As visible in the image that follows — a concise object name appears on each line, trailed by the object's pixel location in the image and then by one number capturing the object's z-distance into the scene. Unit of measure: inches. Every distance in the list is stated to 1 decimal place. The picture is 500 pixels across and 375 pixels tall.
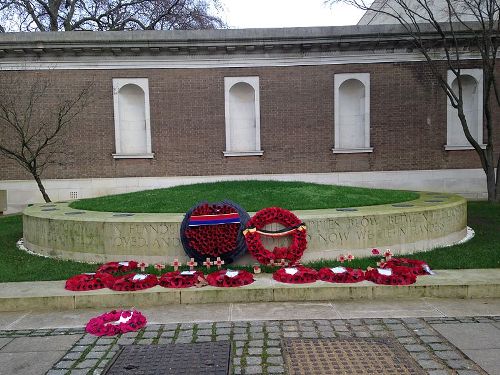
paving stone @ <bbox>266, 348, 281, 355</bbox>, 164.1
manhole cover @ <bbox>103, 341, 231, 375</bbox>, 149.3
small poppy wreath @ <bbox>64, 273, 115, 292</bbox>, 233.8
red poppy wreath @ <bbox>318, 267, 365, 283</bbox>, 239.5
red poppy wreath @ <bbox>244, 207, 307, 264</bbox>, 269.1
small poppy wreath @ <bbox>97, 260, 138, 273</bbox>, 267.0
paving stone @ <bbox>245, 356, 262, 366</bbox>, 155.6
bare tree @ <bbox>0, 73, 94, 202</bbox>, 644.7
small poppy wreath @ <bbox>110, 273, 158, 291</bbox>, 232.1
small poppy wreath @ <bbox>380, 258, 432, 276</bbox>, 246.4
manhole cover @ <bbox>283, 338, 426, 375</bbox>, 147.4
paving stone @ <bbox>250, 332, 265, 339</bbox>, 179.9
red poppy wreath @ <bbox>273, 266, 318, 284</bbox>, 239.1
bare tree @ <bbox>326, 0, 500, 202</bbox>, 549.0
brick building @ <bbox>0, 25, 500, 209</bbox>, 657.6
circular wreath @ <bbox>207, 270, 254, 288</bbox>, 234.8
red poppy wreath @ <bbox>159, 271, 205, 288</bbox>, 236.1
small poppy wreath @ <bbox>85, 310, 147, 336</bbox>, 189.3
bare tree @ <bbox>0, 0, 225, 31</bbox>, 1009.5
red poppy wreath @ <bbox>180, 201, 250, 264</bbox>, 273.6
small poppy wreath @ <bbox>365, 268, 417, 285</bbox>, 233.6
